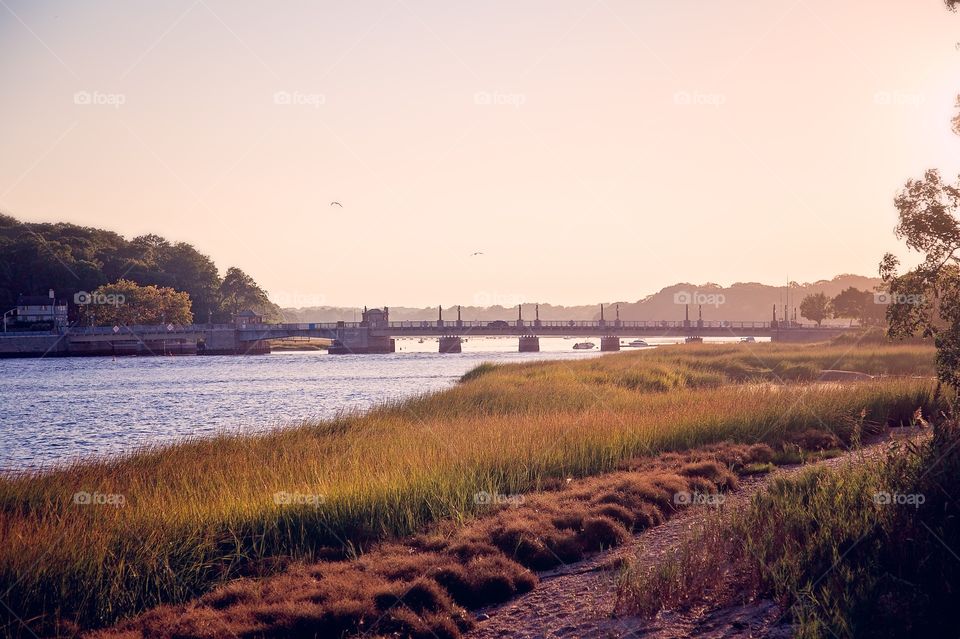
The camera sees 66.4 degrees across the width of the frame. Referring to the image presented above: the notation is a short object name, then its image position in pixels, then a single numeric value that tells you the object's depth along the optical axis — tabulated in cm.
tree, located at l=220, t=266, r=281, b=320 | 19515
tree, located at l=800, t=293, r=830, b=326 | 13750
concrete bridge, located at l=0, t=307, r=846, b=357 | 12938
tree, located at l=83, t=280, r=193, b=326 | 13912
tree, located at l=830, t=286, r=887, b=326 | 10831
